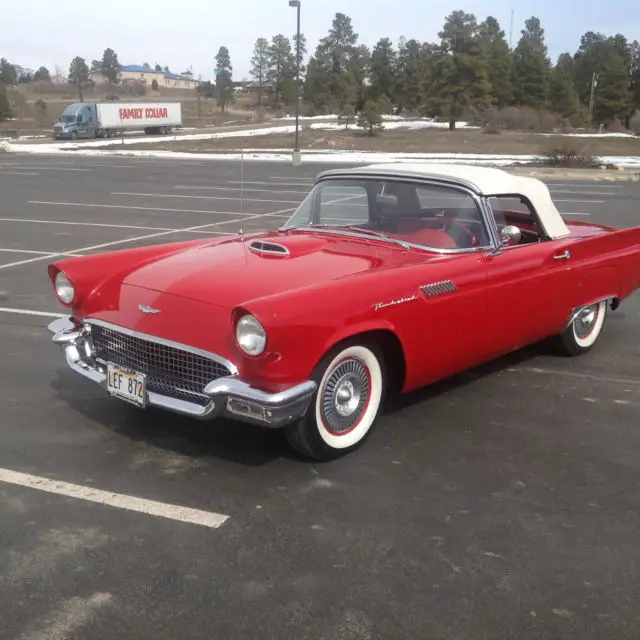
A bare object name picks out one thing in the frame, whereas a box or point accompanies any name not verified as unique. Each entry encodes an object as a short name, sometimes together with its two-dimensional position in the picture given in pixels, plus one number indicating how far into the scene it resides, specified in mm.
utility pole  68938
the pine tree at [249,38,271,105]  119438
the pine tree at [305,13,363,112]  95250
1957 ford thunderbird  3639
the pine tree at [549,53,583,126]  67688
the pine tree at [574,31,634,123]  71875
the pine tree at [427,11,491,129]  63406
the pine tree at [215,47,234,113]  106888
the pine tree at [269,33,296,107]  114925
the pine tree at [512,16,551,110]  73500
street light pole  22291
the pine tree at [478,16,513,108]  70131
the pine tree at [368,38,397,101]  93250
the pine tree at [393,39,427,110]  90488
